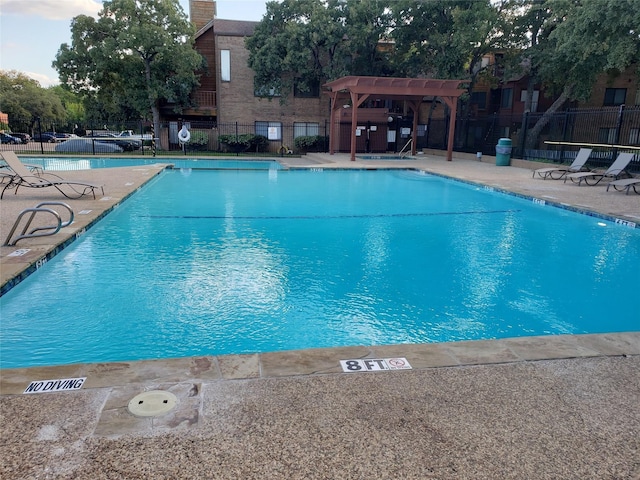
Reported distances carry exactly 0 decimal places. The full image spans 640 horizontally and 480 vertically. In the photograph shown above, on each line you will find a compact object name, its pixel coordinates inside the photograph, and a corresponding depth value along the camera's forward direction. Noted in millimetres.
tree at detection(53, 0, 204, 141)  21984
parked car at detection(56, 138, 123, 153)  25359
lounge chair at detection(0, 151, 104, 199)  9109
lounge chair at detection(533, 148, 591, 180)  14370
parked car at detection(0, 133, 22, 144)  35594
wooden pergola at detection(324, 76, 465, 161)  18844
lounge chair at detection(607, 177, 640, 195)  10992
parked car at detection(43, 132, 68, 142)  44122
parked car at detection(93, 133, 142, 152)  26289
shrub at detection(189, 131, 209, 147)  24562
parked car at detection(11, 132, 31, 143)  38062
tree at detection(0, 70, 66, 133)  45906
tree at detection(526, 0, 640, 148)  14608
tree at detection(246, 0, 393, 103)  22141
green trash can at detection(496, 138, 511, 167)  18672
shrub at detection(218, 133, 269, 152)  24953
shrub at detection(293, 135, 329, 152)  25359
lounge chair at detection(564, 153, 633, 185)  12547
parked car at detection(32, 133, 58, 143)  40356
